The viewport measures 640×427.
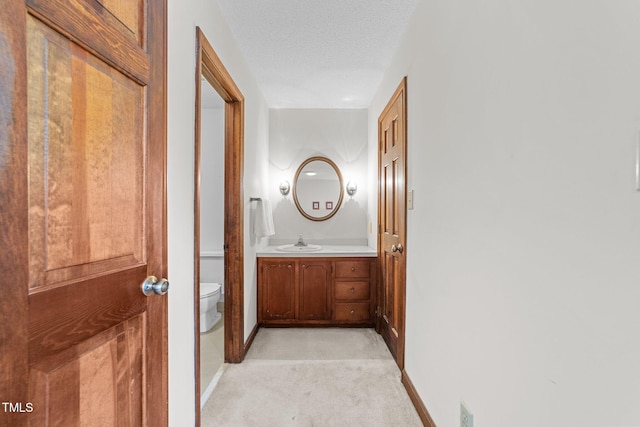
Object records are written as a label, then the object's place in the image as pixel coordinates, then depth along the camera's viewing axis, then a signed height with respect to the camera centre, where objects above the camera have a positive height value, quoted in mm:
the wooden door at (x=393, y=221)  2244 -83
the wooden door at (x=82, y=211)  597 -3
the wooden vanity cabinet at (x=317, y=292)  3143 -809
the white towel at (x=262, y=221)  3025 -105
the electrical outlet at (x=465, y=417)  1222 -811
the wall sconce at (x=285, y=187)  3707 +271
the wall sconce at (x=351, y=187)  3736 +274
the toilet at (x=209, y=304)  2915 -878
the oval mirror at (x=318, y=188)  3738 +263
